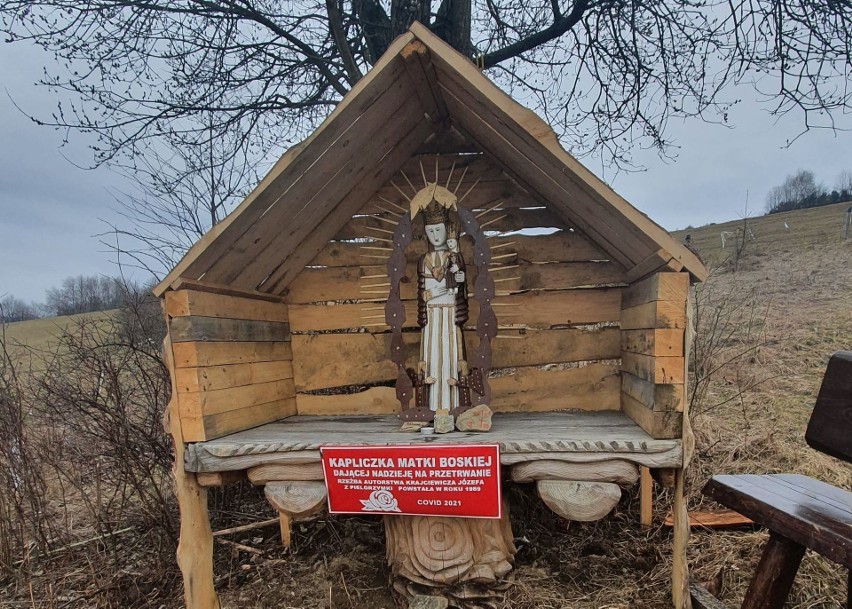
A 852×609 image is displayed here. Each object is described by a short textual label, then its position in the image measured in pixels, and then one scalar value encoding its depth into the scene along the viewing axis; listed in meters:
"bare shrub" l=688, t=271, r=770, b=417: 3.86
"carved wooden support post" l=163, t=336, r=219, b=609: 2.07
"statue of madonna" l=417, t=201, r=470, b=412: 2.20
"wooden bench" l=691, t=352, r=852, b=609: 1.52
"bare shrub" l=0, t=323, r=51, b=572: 2.81
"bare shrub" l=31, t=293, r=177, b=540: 2.91
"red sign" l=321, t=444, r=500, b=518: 1.92
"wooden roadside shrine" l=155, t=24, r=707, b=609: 1.89
